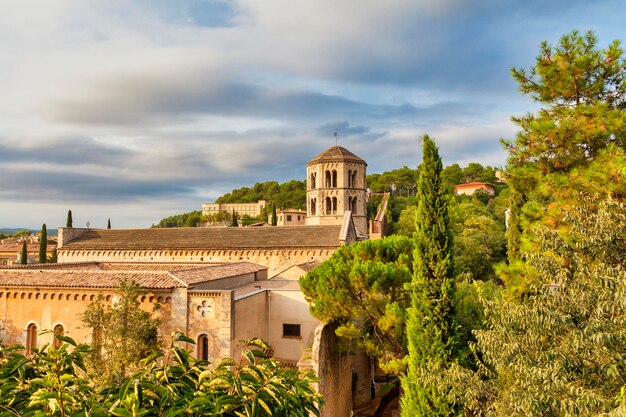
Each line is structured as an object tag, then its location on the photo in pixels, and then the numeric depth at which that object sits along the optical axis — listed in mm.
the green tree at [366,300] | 14828
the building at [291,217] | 65875
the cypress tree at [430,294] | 11086
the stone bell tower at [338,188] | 44688
